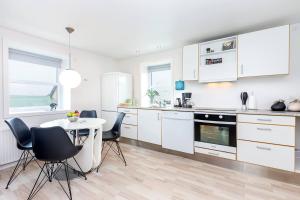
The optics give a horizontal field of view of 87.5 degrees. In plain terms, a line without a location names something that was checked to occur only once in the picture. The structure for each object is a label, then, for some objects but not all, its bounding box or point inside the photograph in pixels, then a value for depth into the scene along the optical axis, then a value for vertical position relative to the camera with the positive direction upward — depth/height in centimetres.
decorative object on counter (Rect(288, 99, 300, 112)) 233 -10
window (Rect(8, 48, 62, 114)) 295 +35
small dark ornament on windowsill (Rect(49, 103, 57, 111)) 338 -17
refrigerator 412 +15
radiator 254 -83
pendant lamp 249 +33
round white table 219 -69
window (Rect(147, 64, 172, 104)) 407 +50
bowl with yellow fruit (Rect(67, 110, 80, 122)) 248 -30
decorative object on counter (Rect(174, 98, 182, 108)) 360 -10
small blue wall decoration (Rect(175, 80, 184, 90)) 361 +32
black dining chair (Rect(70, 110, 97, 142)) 345 -34
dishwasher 291 -63
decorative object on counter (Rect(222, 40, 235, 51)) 281 +98
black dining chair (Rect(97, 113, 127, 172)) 267 -65
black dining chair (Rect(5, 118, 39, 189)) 208 -60
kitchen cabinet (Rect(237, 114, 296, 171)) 208 -59
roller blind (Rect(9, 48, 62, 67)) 292 +82
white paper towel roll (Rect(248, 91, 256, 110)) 278 -5
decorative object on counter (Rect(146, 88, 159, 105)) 418 +12
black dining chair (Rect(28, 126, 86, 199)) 171 -53
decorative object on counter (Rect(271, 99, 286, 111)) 244 -11
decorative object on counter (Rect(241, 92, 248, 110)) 282 +0
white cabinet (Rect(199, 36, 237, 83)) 281 +73
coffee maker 342 -3
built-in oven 249 -54
